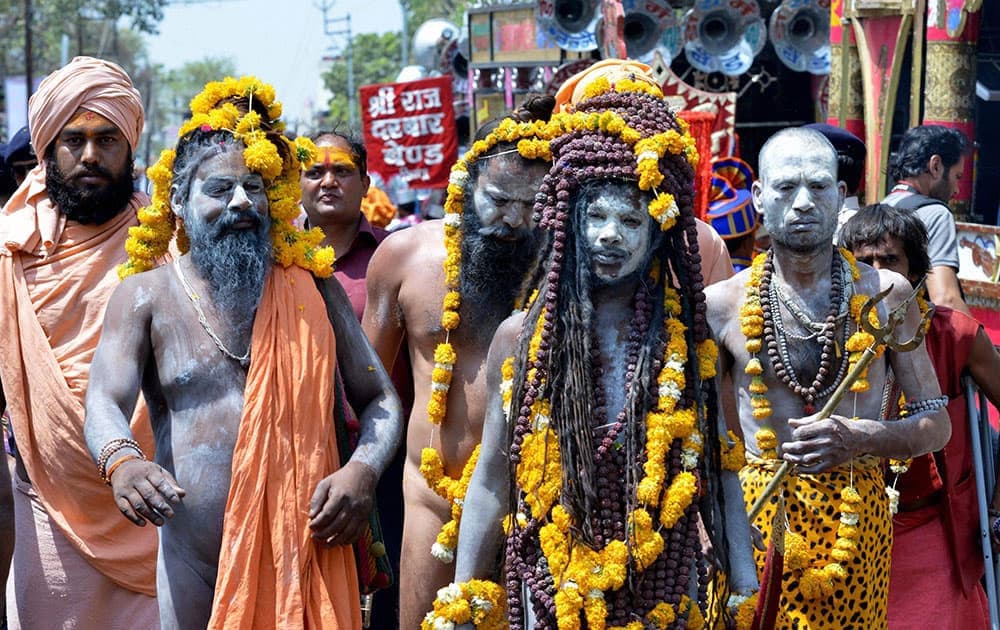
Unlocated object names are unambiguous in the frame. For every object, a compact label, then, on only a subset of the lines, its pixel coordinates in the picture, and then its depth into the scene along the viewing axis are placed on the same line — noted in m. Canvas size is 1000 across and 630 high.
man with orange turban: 5.17
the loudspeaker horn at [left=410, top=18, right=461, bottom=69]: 29.23
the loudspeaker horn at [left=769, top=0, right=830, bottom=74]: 19.45
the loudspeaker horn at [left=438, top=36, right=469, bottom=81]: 27.61
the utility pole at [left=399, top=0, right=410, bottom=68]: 52.81
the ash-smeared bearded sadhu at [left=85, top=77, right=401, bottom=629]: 4.09
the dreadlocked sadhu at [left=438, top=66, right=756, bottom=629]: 3.69
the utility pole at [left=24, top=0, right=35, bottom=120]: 32.38
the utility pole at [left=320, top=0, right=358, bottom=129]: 64.81
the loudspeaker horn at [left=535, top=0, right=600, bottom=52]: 19.69
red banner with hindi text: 20.17
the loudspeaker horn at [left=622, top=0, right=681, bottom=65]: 19.33
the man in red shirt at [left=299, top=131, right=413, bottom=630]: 6.68
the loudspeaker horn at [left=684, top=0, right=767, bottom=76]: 19.52
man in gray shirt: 6.50
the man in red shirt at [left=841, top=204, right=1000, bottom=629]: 5.14
